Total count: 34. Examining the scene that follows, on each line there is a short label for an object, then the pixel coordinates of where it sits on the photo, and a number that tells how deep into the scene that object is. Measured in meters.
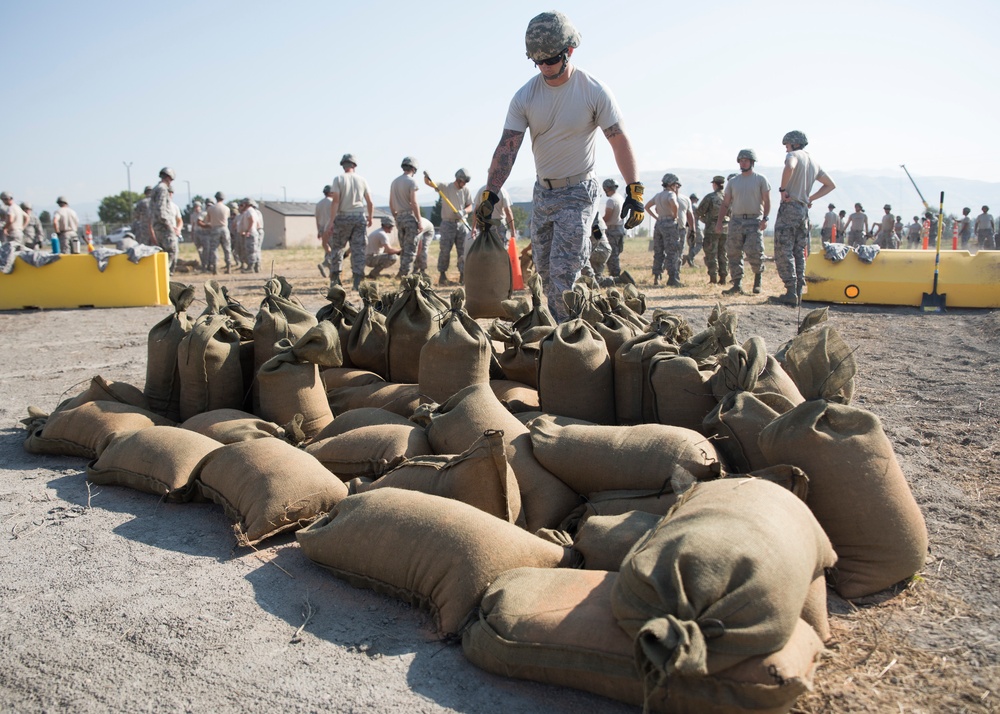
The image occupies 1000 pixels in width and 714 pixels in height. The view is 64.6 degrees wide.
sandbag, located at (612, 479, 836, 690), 1.71
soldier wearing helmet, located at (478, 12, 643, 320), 5.38
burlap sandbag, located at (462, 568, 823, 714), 1.76
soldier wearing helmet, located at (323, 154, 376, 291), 11.93
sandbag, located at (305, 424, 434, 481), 3.23
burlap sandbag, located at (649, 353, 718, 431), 3.31
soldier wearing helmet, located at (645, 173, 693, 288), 14.35
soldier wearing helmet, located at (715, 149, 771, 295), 11.59
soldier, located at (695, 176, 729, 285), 14.98
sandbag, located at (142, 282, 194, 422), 4.23
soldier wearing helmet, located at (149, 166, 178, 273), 14.41
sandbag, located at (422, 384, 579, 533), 2.89
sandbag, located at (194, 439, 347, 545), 2.90
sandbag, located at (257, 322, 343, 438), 3.78
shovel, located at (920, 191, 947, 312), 10.64
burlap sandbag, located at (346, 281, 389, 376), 4.43
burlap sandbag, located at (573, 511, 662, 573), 2.41
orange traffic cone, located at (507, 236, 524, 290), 8.30
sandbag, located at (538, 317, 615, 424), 3.62
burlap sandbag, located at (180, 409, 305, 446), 3.60
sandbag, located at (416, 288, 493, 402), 3.80
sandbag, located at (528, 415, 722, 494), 2.70
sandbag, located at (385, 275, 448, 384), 4.36
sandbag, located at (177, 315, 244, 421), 4.06
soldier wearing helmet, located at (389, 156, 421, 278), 13.01
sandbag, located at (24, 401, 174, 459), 3.84
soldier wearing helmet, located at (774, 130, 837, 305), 10.14
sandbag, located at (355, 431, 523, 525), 2.72
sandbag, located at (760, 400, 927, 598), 2.50
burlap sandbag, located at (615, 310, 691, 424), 3.53
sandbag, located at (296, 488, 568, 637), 2.34
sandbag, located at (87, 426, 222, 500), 3.31
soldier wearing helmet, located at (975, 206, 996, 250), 25.69
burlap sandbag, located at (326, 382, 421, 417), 3.90
